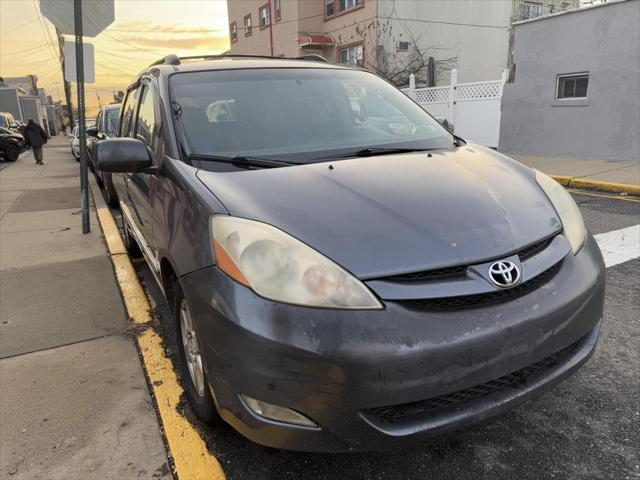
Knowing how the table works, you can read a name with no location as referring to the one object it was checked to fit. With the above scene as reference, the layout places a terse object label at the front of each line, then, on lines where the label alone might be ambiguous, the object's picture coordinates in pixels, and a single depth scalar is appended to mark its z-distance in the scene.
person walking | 17.39
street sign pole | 6.21
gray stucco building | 10.11
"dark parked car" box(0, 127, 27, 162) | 19.02
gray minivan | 1.69
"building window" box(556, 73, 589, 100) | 11.06
